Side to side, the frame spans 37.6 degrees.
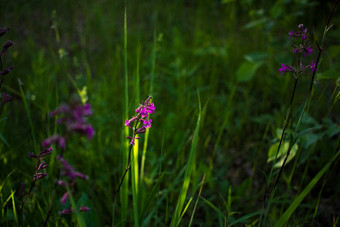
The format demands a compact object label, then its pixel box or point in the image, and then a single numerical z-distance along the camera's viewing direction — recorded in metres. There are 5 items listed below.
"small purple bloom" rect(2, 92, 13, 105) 0.66
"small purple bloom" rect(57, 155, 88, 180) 0.56
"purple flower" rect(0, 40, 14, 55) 0.66
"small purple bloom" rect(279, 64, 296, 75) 0.66
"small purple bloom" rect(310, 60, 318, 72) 0.64
